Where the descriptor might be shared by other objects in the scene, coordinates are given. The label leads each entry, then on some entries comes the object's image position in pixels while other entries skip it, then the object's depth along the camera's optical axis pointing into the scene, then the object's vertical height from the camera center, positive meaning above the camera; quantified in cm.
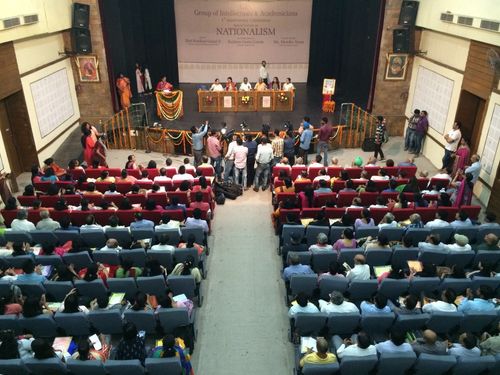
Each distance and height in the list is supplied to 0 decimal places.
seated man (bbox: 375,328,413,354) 432 -336
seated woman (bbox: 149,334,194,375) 425 -346
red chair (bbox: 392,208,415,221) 704 -340
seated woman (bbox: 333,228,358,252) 608 -336
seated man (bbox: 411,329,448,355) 431 -337
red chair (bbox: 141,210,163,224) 707 -346
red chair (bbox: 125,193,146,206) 750 -339
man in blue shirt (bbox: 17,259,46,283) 530 -333
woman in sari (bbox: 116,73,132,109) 1371 -298
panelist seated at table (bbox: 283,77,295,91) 1399 -293
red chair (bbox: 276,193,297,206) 784 -352
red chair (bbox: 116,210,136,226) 695 -343
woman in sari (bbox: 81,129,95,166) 1002 -340
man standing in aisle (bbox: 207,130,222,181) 962 -342
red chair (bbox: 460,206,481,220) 714 -340
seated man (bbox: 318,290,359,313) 499 -343
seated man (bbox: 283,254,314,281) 570 -346
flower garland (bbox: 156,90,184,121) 1298 -323
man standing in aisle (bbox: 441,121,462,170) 972 -323
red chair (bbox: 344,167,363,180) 880 -346
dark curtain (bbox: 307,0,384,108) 1375 -184
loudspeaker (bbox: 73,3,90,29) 1210 -64
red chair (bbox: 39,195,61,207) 753 -343
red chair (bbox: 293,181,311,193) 809 -342
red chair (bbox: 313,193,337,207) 756 -342
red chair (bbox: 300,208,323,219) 720 -348
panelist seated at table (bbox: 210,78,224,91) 1396 -293
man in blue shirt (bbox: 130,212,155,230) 662 -336
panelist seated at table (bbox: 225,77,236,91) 1422 -297
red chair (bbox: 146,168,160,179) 870 -345
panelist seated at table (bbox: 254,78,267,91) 1418 -298
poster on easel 1385 -287
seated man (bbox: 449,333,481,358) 432 -339
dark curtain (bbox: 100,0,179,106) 1398 -159
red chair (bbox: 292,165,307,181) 894 -350
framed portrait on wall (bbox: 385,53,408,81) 1250 -206
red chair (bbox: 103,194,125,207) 757 -342
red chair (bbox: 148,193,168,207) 750 -339
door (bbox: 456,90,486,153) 941 -262
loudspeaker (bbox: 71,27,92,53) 1231 -135
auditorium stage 1289 -370
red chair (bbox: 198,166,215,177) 891 -349
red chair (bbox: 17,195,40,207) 747 -342
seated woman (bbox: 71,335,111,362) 418 -350
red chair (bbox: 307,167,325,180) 884 -348
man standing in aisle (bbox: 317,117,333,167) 1061 -343
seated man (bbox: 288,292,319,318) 496 -345
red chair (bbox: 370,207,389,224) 709 -341
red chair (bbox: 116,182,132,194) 809 -346
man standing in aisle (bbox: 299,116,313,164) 1033 -329
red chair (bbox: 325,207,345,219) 707 -341
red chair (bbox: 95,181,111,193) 809 -346
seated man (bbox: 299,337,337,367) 423 -342
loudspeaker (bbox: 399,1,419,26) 1177 -56
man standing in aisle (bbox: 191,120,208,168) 1014 -337
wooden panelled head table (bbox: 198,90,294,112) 1383 -334
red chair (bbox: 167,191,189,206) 770 -344
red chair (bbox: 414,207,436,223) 711 -343
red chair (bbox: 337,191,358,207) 758 -343
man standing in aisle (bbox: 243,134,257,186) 962 -339
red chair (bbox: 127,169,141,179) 873 -347
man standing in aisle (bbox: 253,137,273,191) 924 -336
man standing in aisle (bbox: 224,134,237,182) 937 -355
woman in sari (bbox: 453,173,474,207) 792 -349
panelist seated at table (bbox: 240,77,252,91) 1411 -297
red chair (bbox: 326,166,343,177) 881 -343
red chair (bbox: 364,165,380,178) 879 -340
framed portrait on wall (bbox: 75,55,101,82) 1284 -220
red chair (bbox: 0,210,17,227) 699 -345
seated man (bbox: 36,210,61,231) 657 -333
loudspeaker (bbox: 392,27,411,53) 1198 -128
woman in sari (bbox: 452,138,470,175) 903 -328
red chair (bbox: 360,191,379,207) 766 -346
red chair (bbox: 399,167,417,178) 875 -340
